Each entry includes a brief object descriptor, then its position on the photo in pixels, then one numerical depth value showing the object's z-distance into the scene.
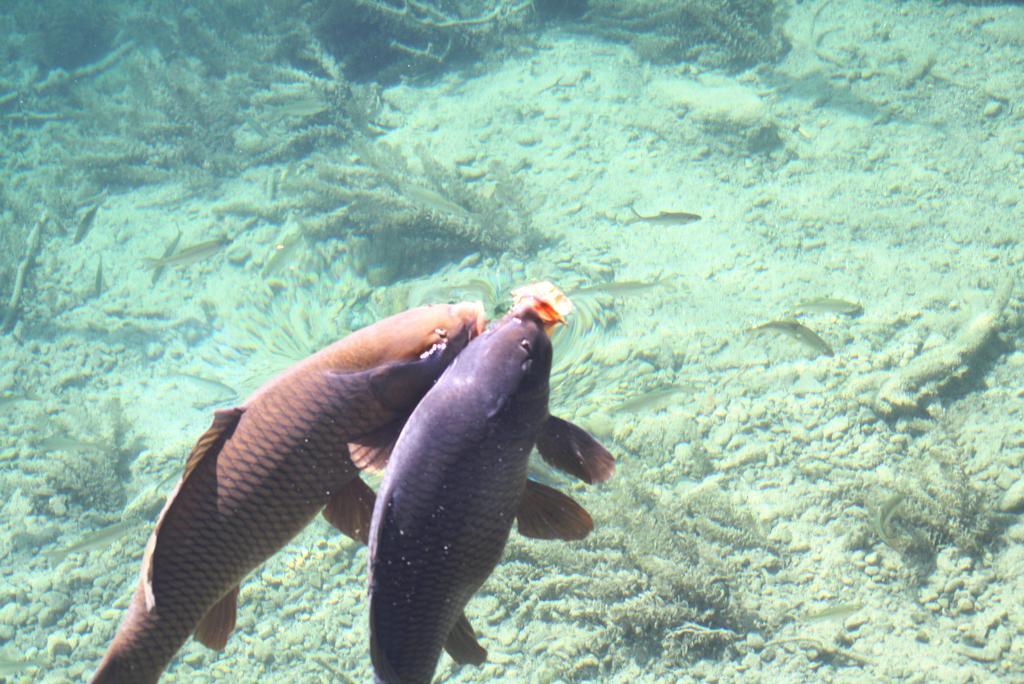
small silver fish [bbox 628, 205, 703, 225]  5.88
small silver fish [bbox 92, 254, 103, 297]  8.28
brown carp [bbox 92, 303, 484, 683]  1.77
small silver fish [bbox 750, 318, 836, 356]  4.48
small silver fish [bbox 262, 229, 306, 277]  7.30
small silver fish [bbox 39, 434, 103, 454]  5.82
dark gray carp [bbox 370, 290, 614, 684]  1.50
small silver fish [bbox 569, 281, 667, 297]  5.35
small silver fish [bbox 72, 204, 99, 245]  8.49
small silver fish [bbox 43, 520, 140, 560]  4.66
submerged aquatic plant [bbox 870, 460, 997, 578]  3.63
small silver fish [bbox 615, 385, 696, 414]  4.61
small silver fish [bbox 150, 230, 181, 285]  7.91
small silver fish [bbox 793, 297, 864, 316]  4.99
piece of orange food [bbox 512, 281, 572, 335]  1.65
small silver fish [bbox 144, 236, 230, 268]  6.79
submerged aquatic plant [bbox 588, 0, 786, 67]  9.36
